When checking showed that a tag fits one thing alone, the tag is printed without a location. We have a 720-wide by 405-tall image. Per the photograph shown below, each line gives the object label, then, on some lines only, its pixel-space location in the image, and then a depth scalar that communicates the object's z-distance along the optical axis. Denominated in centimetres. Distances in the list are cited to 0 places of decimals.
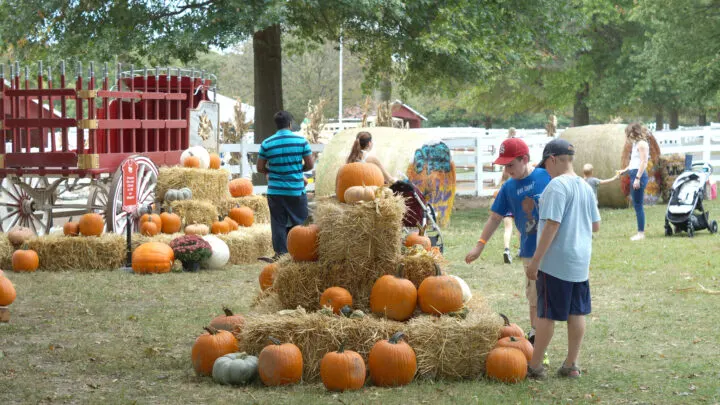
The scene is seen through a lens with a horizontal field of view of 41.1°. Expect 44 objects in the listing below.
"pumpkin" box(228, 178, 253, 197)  1515
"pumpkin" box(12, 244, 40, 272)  1190
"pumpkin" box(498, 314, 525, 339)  675
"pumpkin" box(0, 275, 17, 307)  854
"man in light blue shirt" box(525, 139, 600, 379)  627
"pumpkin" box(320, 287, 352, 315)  686
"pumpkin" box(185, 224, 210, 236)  1298
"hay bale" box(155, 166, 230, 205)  1381
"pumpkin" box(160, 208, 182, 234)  1304
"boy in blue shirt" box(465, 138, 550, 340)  697
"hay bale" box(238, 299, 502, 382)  648
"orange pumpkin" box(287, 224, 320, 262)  713
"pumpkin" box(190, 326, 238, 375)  662
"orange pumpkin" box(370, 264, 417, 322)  672
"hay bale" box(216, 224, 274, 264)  1290
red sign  1205
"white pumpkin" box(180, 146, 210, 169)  1459
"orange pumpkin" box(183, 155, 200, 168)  1438
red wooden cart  1253
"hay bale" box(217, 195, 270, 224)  1446
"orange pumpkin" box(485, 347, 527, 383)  635
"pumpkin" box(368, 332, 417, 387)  624
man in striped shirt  1054
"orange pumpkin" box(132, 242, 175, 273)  1173
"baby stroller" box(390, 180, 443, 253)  1014
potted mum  1206
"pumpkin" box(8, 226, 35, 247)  1232
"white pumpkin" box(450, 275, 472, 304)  716
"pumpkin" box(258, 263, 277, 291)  795
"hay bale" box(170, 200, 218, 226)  1338
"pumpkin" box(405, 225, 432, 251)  750
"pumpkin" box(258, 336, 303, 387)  629
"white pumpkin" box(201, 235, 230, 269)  1236
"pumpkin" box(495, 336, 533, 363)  653
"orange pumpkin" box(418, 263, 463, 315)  673
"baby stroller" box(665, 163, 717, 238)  1483
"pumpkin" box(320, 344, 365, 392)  616
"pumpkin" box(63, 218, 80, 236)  1244
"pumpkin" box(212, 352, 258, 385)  639
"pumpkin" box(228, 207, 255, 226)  1428
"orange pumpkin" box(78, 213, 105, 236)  1227
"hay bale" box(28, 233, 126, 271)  1210
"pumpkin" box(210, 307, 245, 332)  708
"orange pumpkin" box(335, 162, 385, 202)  736
